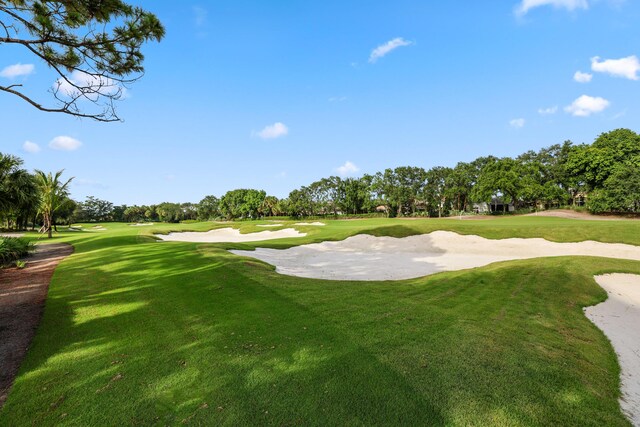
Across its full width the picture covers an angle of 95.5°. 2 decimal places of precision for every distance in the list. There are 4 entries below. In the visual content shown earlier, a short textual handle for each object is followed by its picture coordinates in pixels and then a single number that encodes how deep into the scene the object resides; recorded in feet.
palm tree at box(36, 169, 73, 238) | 107.29
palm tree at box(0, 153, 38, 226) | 94.26
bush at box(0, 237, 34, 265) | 51.45
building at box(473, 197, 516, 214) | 298.97
